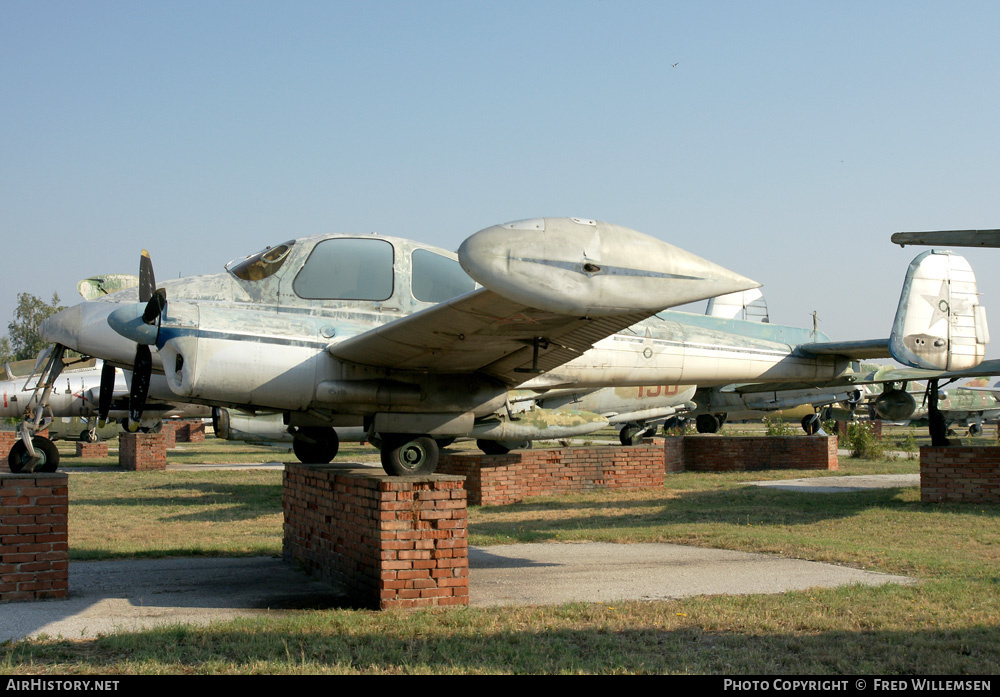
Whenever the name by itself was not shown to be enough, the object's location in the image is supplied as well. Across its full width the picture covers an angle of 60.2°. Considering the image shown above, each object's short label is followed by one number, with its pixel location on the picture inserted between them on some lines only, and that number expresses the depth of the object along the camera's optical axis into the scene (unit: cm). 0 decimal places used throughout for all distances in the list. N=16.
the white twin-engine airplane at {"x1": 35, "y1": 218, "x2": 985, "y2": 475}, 765
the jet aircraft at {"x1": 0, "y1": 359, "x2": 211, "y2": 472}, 2156
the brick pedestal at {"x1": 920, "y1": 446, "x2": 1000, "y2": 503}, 1280
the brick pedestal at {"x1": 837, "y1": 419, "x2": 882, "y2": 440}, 3993
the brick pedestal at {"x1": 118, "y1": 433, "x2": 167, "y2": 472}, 2302
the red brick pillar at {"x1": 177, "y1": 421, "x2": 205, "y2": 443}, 4397
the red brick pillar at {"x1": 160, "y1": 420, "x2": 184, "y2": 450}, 3678
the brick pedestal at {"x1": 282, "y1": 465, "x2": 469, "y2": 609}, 650
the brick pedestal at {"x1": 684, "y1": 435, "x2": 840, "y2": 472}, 2198
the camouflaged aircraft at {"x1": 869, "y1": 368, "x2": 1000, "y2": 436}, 4581
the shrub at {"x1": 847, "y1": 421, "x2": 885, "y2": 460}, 2541
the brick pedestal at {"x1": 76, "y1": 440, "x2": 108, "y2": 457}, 2827
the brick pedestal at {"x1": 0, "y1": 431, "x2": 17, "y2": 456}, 2277
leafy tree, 7694
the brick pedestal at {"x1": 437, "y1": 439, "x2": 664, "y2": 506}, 1459
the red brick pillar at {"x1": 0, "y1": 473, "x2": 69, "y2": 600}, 684
